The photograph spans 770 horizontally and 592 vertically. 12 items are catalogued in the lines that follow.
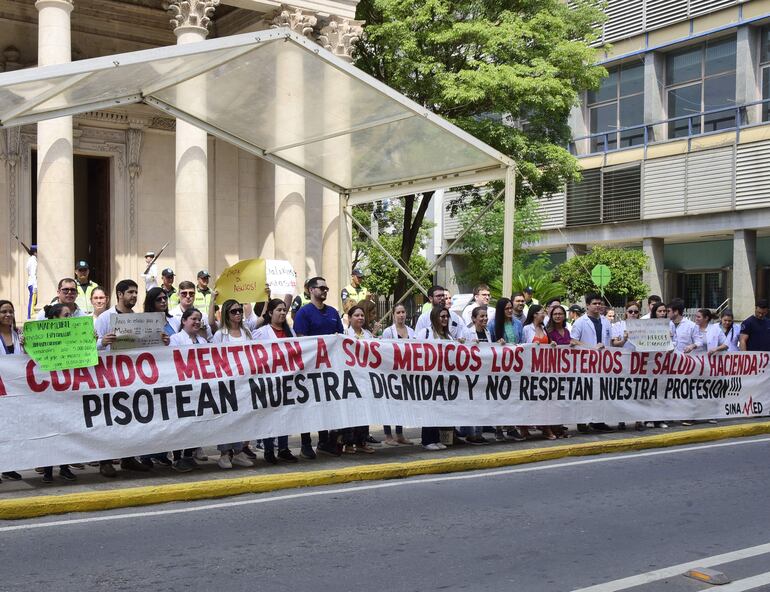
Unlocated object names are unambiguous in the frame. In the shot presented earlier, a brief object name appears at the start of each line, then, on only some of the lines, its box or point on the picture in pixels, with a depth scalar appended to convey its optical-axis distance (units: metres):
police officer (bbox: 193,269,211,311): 15.07
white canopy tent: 11.04
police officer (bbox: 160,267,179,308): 15.06
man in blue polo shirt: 10.69
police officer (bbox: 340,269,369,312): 16.70
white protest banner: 8.89
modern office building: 35.59
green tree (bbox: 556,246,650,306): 37.66
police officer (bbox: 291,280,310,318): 17.83
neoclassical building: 18.73
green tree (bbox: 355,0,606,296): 23.41
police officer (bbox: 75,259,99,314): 14.73
